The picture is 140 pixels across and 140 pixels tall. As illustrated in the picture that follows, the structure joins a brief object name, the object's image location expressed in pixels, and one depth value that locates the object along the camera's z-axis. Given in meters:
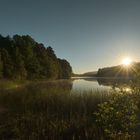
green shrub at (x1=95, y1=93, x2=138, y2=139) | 2.74
